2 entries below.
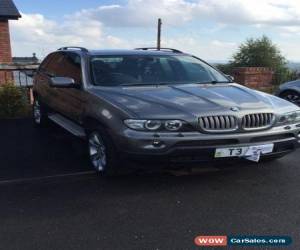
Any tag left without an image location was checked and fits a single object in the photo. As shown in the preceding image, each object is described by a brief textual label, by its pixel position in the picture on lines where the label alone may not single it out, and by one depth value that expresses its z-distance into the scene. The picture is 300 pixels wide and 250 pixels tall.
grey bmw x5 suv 2.95
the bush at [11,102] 6.14
